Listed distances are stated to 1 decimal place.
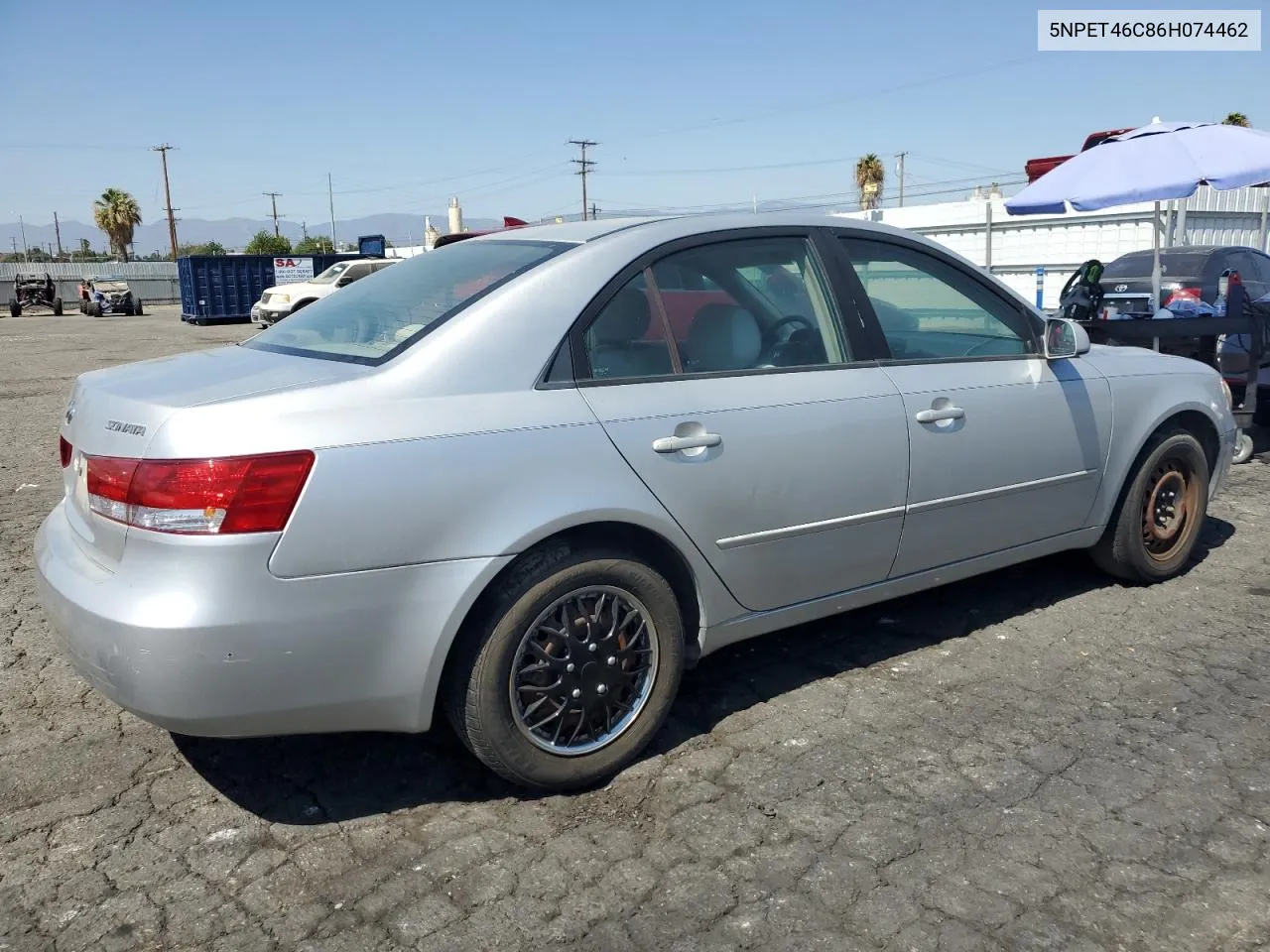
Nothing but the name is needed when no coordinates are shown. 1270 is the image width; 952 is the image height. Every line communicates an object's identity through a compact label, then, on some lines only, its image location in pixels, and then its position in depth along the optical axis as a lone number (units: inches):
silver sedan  101.8
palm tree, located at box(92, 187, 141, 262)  2613.2
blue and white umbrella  305.9
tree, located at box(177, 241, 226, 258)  3415.4
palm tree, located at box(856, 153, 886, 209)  1752.0
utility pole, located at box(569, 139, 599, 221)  2965.1
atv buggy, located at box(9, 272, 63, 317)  1423.5
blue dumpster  1256.2
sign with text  1344.7
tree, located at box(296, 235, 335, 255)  3915.8
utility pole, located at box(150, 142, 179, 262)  2844.5
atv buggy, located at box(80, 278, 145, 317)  1446.9
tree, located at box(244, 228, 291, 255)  3260.3
